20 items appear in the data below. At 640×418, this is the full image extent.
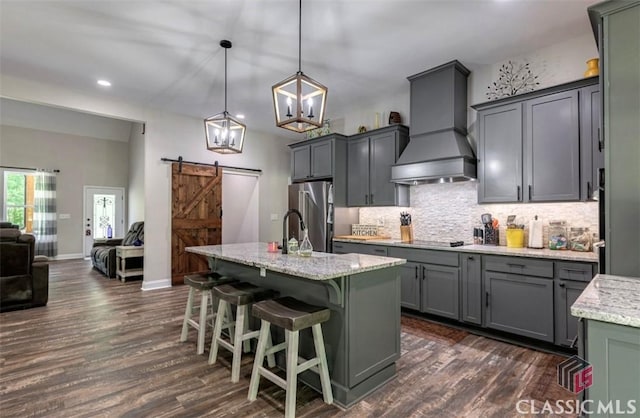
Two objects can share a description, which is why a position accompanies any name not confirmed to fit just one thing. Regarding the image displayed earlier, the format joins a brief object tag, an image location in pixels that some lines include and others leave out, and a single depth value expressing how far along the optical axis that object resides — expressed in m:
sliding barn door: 5.63
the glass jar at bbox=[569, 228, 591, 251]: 3.06
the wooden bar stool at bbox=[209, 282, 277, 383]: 2.39
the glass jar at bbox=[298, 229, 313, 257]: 2.58
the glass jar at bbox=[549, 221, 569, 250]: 3.16
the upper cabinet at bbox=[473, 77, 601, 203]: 2.93
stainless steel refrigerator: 4.88
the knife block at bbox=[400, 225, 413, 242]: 4.34
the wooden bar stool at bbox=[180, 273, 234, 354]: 2.87
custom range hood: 3.69
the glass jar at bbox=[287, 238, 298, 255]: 2.76
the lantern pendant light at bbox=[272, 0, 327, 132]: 2.34
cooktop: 3.67
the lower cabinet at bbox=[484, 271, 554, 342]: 2.86
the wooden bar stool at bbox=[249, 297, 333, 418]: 1.93
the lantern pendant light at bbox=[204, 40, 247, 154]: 3.44
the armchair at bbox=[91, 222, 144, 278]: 6.27
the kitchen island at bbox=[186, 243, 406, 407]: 2.10
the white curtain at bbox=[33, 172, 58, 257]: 8.20
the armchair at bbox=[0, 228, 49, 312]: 4.03
